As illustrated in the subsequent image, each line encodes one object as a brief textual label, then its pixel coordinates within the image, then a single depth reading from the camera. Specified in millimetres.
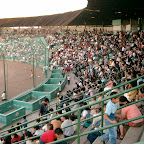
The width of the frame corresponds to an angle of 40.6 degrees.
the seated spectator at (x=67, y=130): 4613
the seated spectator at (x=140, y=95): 4348
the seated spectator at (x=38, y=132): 5230
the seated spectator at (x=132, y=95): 4750
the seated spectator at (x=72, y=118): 5099
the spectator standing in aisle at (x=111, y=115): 3031
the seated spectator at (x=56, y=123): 4732
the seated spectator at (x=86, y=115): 5312
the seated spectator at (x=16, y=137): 5765
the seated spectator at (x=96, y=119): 4484
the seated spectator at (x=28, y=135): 5110
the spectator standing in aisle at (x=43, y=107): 7926
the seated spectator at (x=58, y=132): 3562
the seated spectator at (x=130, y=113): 3551
